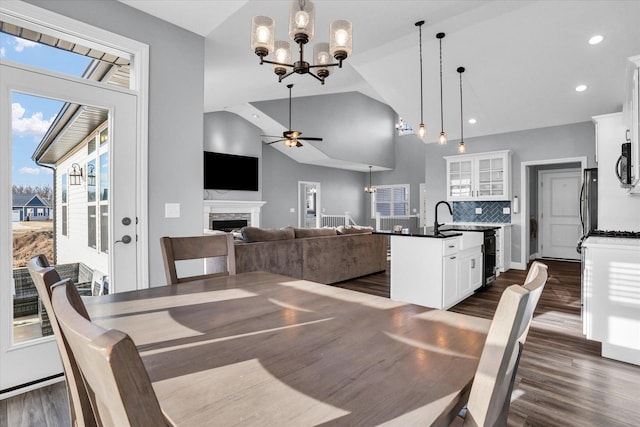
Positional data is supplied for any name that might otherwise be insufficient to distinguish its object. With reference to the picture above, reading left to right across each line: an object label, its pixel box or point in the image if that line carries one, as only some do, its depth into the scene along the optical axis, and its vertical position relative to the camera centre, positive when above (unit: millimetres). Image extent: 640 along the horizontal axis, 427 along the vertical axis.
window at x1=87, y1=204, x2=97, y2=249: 2486 -74
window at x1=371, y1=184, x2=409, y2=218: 11617 +478
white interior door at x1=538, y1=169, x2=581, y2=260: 7457 +0
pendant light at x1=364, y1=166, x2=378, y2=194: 12037 +897
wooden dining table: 608 -346
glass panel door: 2143 +140
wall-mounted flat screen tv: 8094 +1081
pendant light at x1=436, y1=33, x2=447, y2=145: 4374 +1042
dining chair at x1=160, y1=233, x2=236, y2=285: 1729 -187
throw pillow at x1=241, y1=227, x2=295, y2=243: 4238 -252
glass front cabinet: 6703 +779
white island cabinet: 2506 -638
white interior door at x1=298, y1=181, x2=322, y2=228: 10411 +299
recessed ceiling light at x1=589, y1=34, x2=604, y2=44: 4196 +2184
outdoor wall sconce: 2412 +298
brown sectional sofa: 4215 -531
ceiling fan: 6938 +1576
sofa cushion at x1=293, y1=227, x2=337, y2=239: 4770 -257
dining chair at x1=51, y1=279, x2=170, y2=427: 384 -189
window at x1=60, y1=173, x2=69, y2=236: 2367 +86
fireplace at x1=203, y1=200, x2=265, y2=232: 8039 +27
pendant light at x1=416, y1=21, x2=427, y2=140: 3710 +1040
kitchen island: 3605 -598
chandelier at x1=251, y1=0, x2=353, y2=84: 2061 +1151
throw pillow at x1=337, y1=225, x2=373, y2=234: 5336 -250
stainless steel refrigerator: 4254 +176
